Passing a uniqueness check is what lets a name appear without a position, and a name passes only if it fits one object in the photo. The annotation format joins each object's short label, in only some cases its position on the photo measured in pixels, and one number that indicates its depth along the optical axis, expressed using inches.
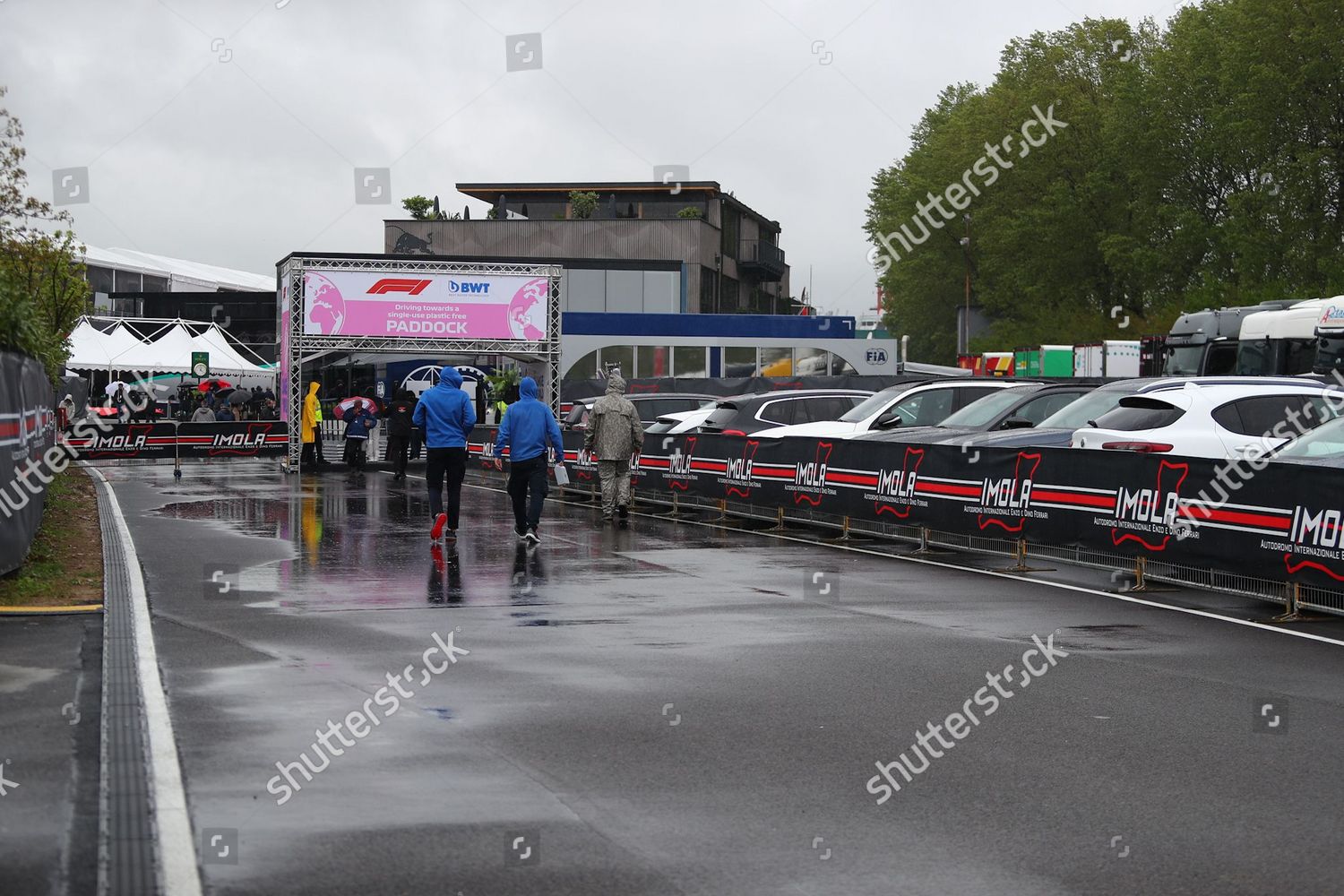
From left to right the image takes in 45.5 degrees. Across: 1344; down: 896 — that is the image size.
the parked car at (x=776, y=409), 999.0
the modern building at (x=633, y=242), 2992.1
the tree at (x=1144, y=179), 1975.9
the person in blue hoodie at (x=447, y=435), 700.7
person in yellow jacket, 1332.3
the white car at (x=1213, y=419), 615.5
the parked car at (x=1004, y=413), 772.6
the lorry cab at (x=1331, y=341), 1018.1
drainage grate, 207.3
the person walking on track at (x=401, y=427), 1254.3
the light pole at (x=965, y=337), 2805.1
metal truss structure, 1378.0
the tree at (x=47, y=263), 1101.1
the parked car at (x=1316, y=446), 539.3
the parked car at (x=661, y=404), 1277.1
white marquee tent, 1868.8
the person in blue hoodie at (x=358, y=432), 1360.7
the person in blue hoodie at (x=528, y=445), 690.2
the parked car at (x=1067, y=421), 705.0
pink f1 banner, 1390.3
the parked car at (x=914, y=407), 866.1
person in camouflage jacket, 829.2
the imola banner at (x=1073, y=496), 491.8
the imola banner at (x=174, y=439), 1581.0
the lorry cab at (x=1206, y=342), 1160.2
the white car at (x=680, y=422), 1060.4
